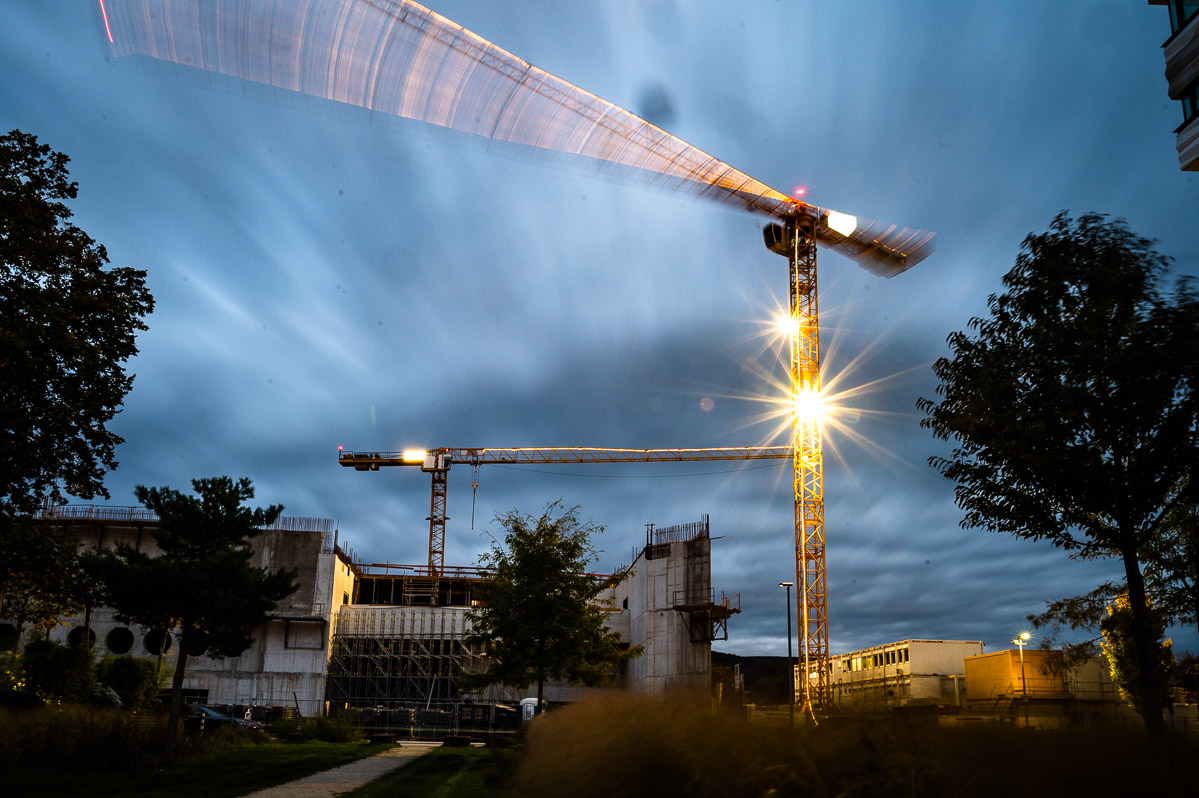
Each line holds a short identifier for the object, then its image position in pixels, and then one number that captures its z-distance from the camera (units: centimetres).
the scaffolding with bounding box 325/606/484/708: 5400
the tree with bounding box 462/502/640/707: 2239
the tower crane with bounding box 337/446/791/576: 9056
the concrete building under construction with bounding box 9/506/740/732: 4509
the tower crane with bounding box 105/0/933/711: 4238
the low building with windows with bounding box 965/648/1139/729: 3312
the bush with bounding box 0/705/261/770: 1881
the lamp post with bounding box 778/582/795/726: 3143
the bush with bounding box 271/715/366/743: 3238
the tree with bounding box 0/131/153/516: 1730
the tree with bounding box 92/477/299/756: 2150
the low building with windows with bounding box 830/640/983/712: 4359
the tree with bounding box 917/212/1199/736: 846
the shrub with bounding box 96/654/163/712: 2802
